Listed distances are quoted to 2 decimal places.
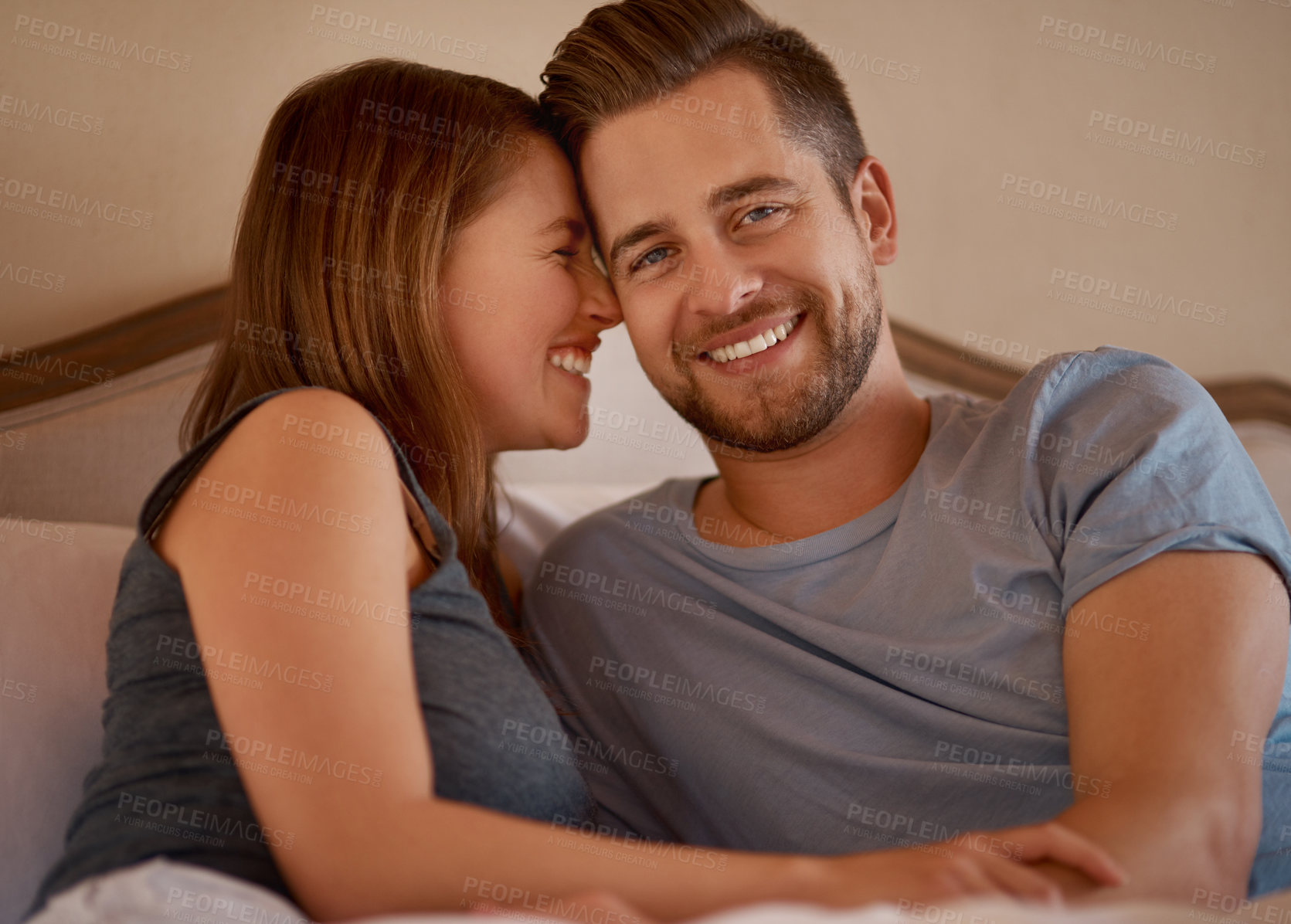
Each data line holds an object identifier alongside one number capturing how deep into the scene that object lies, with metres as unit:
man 0.90
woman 0.73
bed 1.02
